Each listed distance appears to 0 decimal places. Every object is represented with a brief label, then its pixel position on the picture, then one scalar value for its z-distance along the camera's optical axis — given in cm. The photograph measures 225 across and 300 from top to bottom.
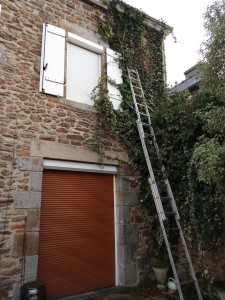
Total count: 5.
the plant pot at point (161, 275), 447
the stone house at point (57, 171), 359
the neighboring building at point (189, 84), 874
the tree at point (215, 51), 323
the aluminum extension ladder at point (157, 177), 425
